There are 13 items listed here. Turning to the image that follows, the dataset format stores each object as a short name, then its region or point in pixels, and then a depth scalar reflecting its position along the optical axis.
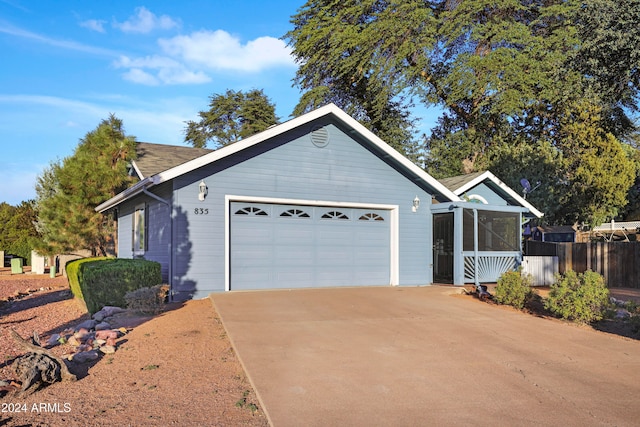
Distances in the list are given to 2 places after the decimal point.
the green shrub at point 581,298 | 8.73
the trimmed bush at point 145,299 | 9.27
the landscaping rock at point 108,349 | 6.46
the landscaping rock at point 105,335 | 7.07
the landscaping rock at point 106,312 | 8.91
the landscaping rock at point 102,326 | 7.90
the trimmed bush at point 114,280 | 9.80
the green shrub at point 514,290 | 10.37
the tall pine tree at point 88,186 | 16.28
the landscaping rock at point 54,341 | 7.48
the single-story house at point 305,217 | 11.42
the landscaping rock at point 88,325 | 8.28
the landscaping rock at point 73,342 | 7.12
